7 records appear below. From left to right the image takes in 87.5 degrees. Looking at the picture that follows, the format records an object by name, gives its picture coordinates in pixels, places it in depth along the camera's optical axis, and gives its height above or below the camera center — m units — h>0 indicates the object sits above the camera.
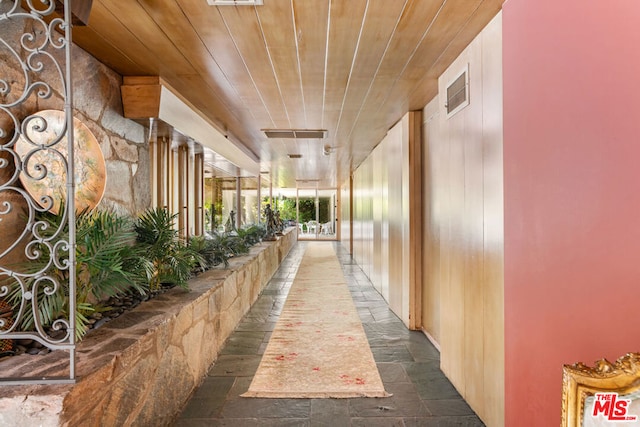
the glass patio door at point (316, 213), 14.25 +0.03
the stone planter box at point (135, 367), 1.16 -0.69
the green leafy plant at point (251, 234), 5.47 -0.34
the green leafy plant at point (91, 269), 1.54 -0.29
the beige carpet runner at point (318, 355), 2.36 -1.22
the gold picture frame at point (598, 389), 0.83 -0.46
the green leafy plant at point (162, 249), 2.47 -0.25
